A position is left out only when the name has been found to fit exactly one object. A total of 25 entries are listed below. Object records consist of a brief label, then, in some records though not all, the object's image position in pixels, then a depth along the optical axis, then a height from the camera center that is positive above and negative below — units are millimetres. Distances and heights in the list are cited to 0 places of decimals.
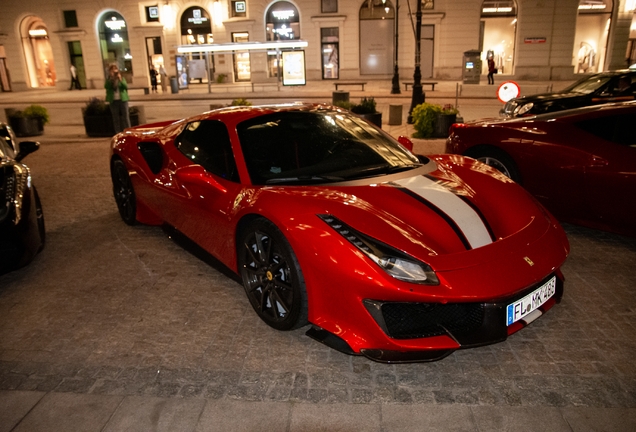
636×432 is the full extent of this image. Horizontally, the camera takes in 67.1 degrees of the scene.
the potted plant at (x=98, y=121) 13109 -1153
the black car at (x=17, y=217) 3947 -1141
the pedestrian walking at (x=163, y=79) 30422 -253
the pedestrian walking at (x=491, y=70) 25858 -340
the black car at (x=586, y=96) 11203 -811
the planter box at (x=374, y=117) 12060 -1189
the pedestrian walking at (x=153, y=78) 31000 -178
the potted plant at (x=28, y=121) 13742 -1148
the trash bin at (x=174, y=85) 26875 -575
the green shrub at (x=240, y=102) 13167 -789
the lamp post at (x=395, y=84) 23469 -814
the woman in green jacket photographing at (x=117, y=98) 12091 -521
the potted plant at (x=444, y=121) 11234 -1258
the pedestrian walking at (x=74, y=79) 34500 -76
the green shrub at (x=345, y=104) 12328 -890
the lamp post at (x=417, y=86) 14234 -578
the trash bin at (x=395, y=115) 13742 -1322
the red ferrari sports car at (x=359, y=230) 2590 -978
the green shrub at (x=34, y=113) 13906 -931
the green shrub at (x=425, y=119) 11219 -1201
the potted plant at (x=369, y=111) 12086 -1052
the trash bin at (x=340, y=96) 15438 -846
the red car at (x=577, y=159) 4281 -931
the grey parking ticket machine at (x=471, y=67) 23172 -148
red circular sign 9070 -508
